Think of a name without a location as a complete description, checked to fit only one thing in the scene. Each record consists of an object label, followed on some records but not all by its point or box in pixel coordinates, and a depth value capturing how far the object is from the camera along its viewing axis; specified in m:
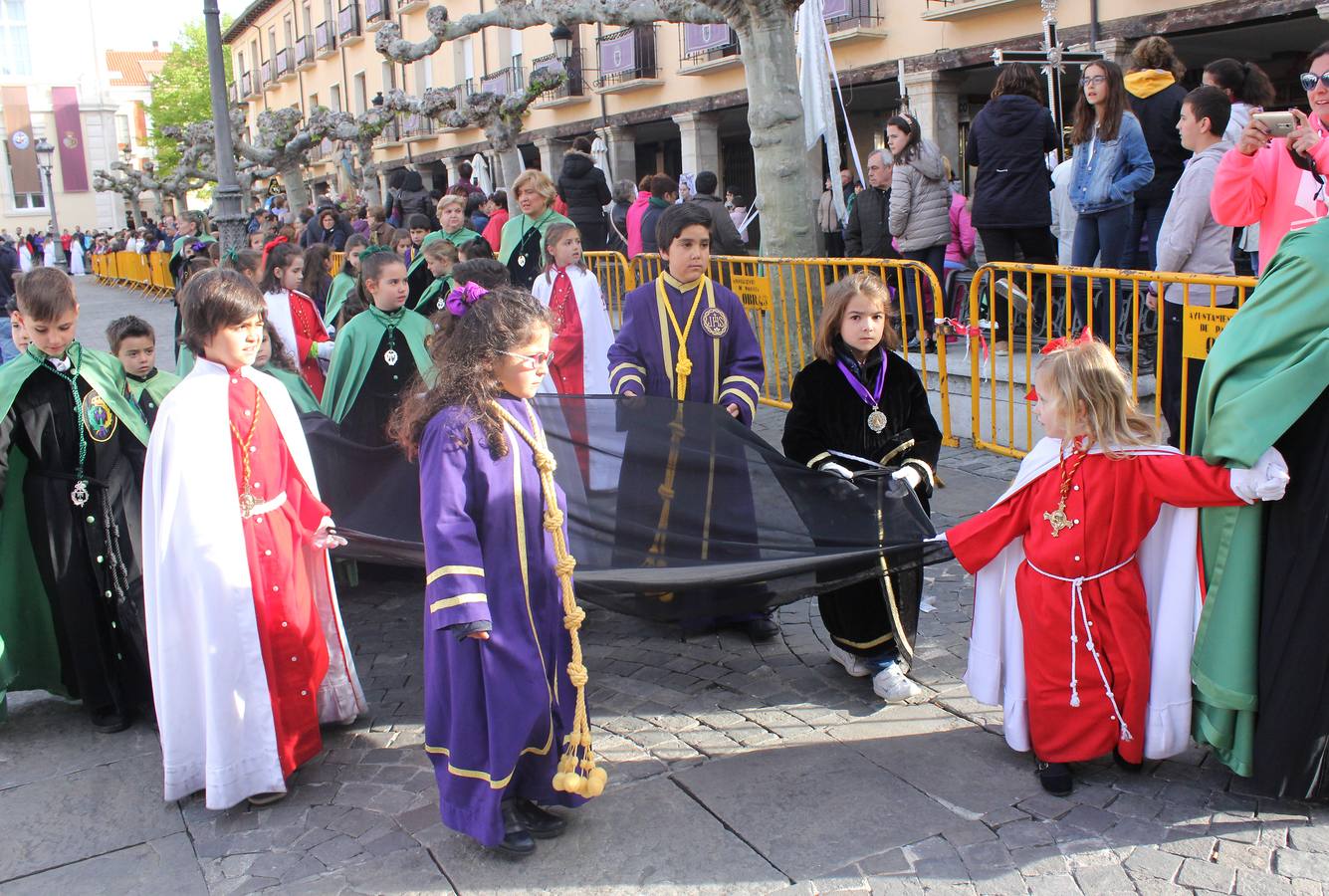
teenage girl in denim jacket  7.16
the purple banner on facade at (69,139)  68.44
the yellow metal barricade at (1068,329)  5.38
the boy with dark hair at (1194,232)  5.78
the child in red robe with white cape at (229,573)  3.48
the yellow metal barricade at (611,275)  10.78
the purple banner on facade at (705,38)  22.72
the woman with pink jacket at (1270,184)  4.33
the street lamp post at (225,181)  12.80
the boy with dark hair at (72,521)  4.13
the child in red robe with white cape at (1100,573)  3.28
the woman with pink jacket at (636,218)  12.05
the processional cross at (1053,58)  9.84
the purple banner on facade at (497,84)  31.19
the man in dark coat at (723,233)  10.33
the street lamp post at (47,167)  35.41
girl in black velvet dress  4.04
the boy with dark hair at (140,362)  4.55
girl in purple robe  3.05
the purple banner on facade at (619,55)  25.56
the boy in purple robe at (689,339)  4.68
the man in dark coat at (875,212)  9.29
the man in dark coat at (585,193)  11.78
